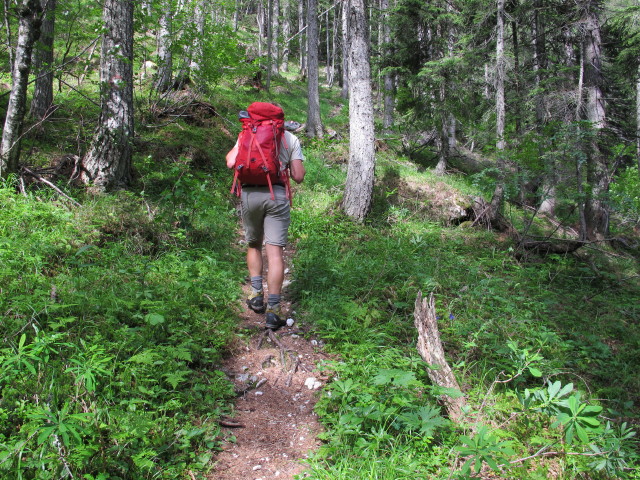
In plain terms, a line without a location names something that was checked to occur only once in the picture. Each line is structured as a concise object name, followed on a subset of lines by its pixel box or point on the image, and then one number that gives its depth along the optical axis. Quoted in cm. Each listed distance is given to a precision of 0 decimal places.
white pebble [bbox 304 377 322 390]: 328
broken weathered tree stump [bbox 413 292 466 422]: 281
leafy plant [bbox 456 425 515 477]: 191
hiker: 384
